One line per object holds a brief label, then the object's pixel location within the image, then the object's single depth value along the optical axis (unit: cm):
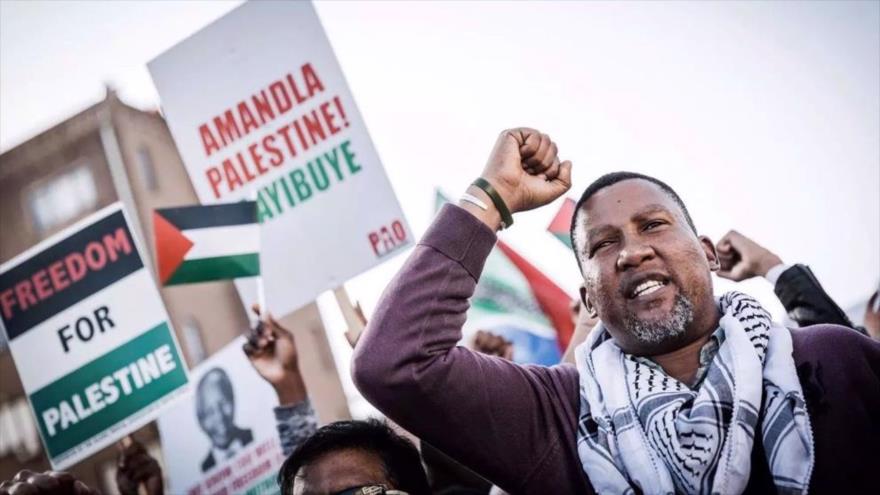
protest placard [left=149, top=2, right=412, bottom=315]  351
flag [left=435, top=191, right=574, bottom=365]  361
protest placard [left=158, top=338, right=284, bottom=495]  327
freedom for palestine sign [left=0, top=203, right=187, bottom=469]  344
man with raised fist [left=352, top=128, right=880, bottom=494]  138
